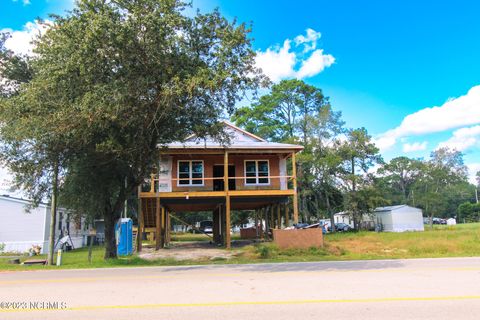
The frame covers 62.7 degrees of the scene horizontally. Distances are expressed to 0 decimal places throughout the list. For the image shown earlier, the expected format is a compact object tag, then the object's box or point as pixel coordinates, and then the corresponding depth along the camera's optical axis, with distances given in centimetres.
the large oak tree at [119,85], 1230
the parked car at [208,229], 5242
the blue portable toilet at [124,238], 2117
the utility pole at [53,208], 1573
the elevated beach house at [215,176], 2272
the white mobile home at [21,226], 2656
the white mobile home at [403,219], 4394
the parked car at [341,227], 5188
